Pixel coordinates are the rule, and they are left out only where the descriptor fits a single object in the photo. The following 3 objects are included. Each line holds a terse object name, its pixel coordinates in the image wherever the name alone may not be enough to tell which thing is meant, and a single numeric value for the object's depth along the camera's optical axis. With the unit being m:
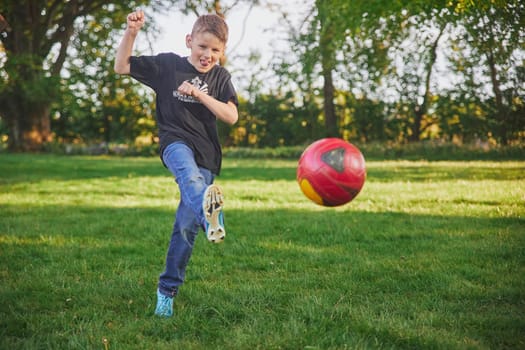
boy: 3.39
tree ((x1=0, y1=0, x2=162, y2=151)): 15.78
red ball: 4.22
